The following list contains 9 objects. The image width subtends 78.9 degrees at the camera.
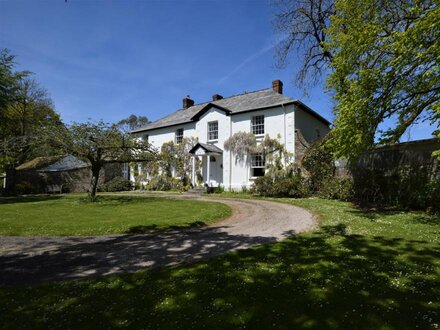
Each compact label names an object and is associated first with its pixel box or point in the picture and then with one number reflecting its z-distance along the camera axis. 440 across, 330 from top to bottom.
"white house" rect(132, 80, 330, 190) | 21.09
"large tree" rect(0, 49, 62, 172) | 15.70
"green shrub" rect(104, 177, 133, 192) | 28.42
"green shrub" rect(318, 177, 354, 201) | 15.14
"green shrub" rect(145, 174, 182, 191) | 26.42
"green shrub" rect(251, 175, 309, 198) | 17.69
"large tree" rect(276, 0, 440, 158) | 9.01
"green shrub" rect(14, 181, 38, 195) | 26.99
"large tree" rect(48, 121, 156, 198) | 15.61
